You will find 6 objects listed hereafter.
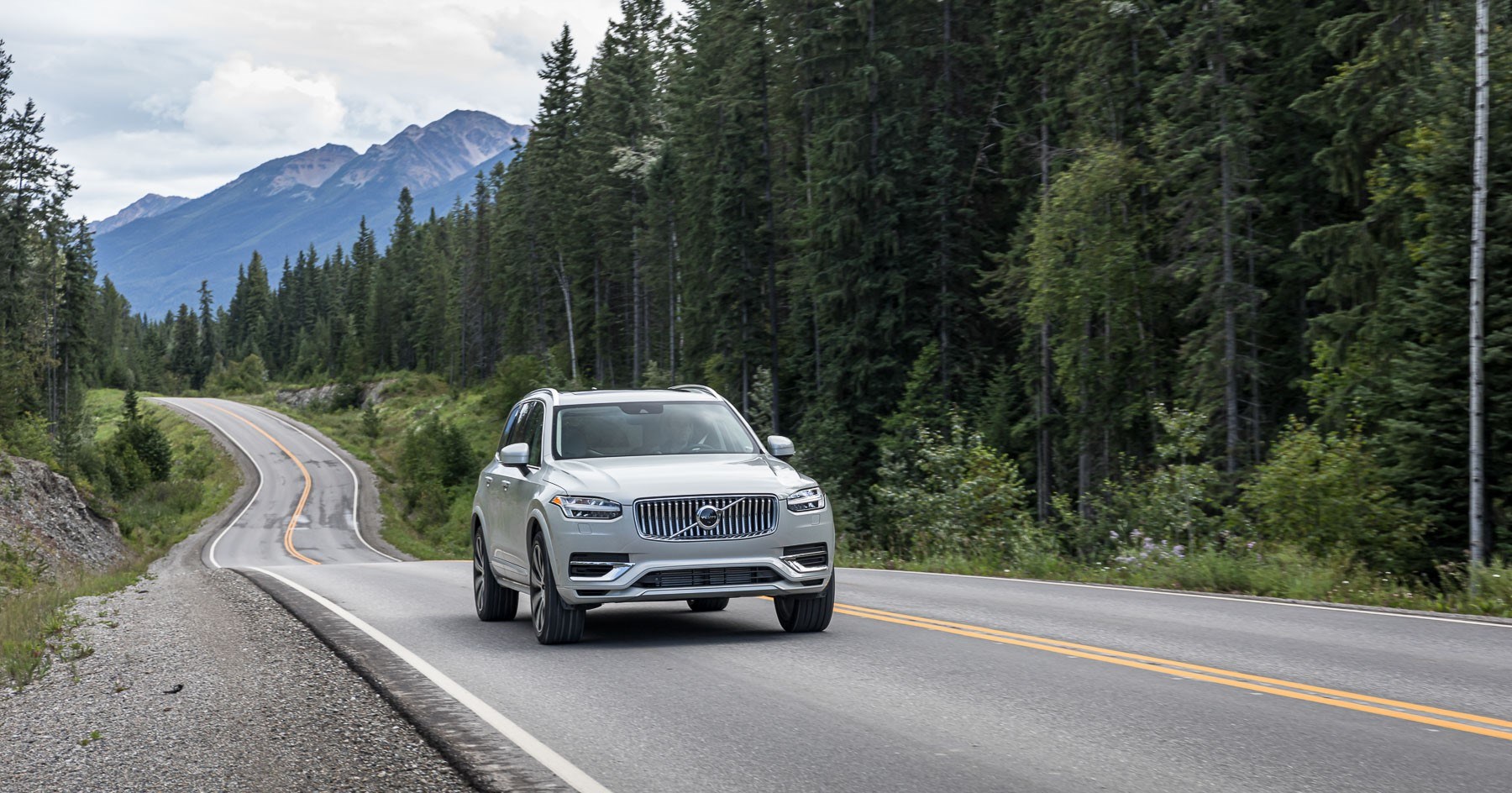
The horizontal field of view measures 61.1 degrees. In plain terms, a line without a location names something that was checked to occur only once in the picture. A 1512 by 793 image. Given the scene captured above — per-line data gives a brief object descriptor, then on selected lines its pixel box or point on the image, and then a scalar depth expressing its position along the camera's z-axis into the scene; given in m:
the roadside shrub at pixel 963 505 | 21.58
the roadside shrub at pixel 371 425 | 99.88
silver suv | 9.50
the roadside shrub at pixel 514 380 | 76.38
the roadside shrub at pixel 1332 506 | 19.27
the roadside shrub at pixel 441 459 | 68.94
